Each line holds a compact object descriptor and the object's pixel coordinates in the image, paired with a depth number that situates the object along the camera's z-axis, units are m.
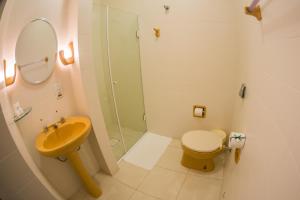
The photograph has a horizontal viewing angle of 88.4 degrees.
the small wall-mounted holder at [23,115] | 1.22
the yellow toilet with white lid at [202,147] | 1.73
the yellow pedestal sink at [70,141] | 1.33
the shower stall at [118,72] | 1.99
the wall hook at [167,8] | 1.90
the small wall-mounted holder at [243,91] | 1.24
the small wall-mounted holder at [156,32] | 2.05
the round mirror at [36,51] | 1.32
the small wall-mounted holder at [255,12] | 0.75
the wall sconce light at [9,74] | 1.17
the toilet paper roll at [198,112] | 2.14
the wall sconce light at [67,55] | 1.53
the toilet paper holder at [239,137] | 0.93
